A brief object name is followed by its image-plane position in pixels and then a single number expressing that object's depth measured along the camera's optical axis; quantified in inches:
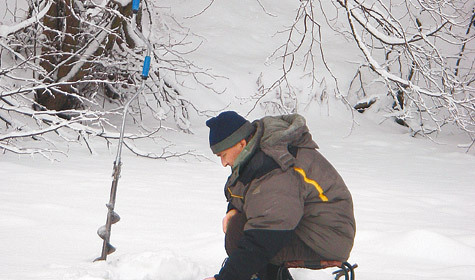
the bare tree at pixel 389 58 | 494.0
